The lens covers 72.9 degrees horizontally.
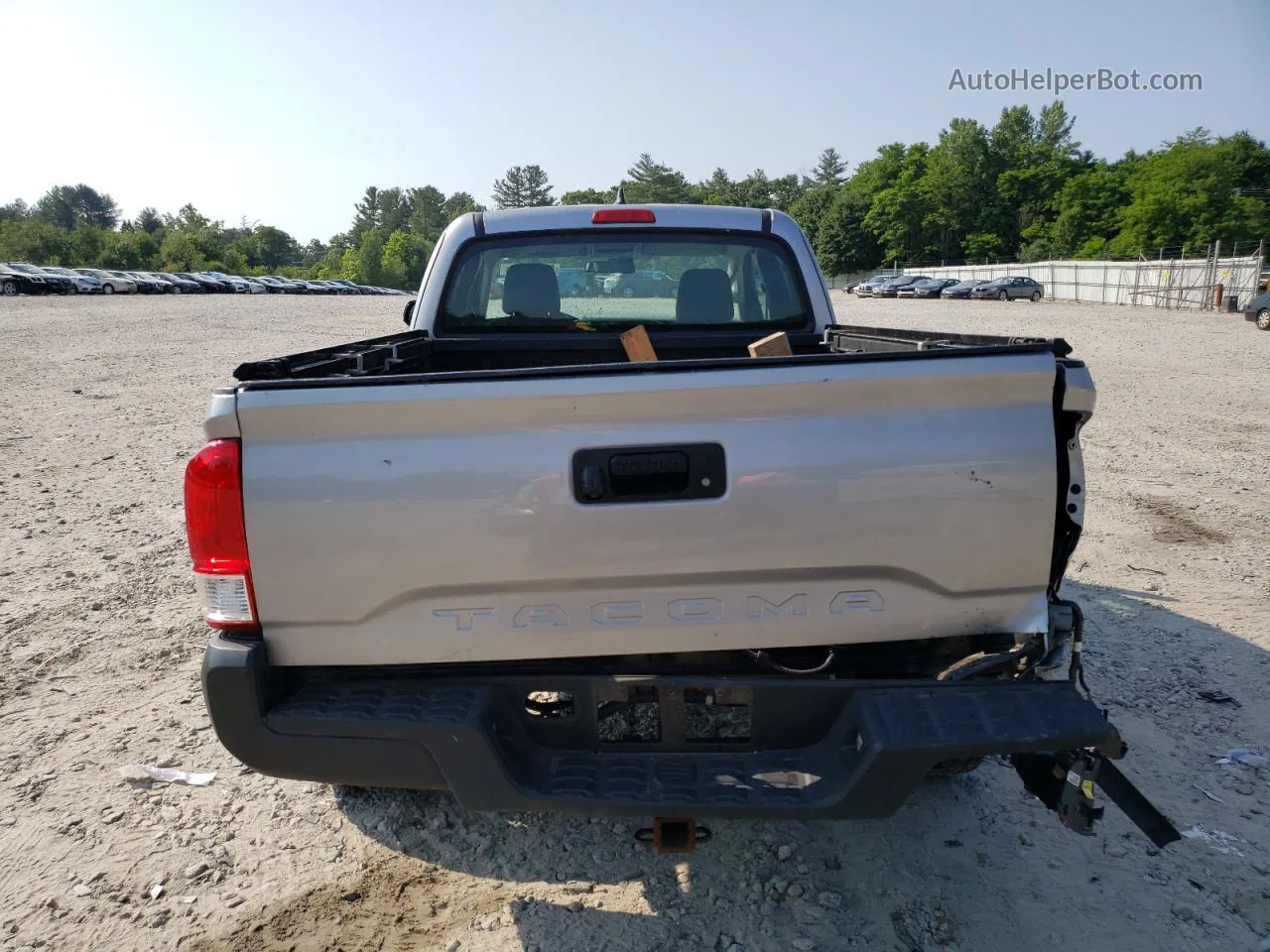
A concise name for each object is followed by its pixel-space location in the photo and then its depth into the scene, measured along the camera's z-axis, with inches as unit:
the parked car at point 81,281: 1908.2
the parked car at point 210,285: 2375.7
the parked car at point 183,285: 2288.4
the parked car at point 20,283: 1700.3
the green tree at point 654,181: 3949.3
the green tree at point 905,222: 3376.0
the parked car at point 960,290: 1986.6
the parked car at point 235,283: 2447.1
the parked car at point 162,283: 2210.9
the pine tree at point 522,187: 5767.7
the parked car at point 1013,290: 1894.7
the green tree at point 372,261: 4266.7
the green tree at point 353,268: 4237.2
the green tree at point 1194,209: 2465.6
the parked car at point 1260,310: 919.0
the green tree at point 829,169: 4997.5
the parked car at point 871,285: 2356.1
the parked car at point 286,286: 2628.0
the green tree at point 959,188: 3297.2
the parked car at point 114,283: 2026.3
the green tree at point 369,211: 6245.1
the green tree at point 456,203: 5920.3
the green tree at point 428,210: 5954.7
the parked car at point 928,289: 2123.5
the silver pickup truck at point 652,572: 84.1
